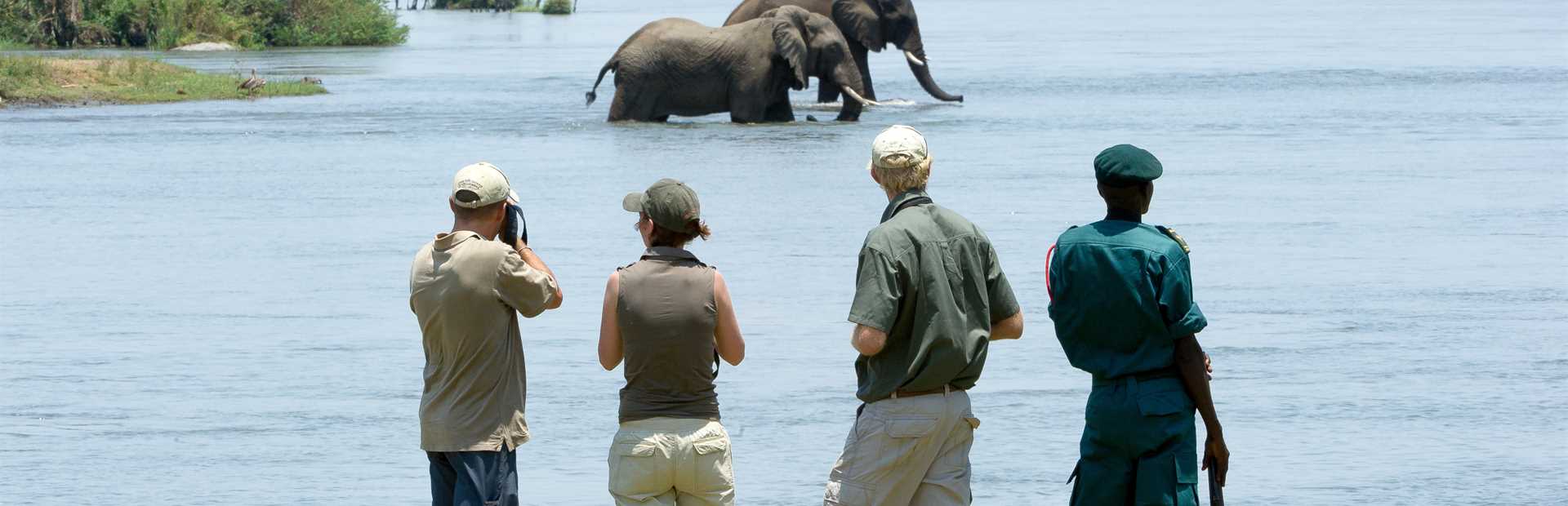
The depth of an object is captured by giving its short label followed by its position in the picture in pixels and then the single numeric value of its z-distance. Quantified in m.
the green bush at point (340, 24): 130.00
